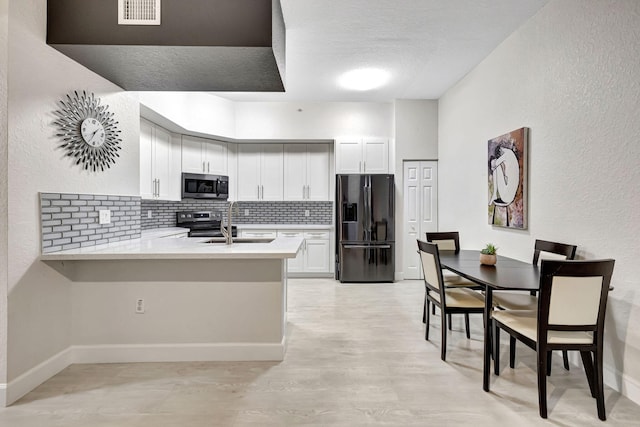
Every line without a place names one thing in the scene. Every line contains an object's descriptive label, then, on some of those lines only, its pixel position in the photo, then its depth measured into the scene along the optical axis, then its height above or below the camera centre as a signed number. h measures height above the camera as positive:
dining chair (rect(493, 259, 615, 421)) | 1.77 -0.58
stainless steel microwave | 4.84 +0.30
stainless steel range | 5.12 -0.26
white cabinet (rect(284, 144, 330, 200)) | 5.63 +0.56
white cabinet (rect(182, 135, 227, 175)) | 4.94 +0.78
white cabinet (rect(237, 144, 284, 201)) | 5.61 +0.55
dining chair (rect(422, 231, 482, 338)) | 3.67 -0.37
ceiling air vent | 2.12 +1.22
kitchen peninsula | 2.49 -0.77
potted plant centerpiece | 2.63 -0.39
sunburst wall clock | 2.37 +0.57
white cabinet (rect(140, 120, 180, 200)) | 4.06 +0.56
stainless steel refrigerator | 5.13 -0.30
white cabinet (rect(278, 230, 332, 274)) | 5.41 -0.80
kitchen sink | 3.07 -0.31
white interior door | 5.25 +0.13
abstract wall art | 3.01 +0.26
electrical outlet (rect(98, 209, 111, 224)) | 2.67 -0.08
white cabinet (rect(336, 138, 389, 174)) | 5.39 +0.79
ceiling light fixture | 4.16 +1.66
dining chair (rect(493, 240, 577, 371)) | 2.39 -0.69
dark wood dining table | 2.02 -0.46
